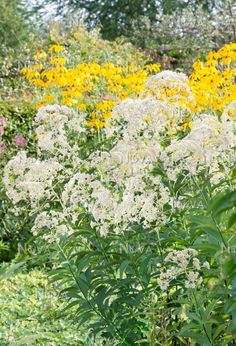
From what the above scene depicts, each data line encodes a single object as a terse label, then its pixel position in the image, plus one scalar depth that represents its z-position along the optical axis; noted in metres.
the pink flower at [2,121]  7.13
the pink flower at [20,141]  7.21
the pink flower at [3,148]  7.14
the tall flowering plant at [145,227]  2.91
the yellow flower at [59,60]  7.88
